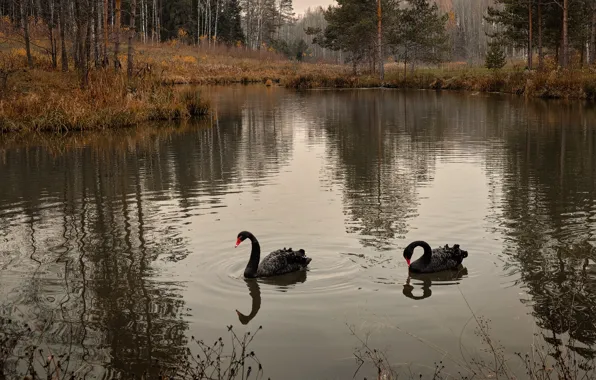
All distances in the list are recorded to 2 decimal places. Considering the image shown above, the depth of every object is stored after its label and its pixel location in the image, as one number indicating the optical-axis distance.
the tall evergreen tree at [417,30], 63.47
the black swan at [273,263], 8.85
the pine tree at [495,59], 55.19
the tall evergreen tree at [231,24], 98.88
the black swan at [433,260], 8.87
